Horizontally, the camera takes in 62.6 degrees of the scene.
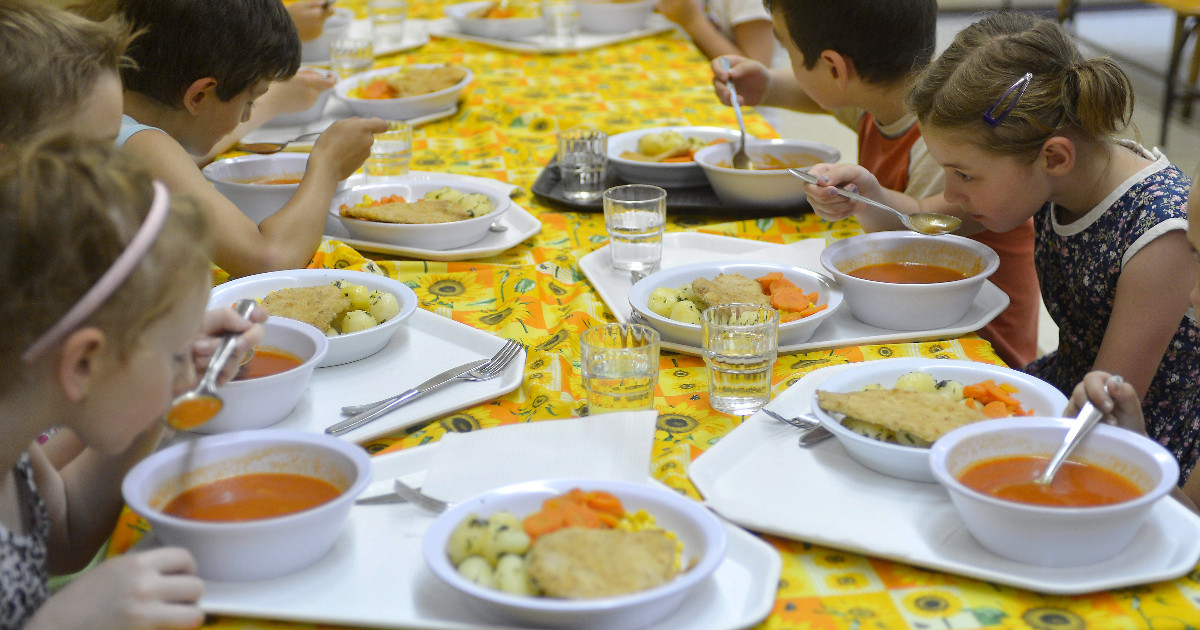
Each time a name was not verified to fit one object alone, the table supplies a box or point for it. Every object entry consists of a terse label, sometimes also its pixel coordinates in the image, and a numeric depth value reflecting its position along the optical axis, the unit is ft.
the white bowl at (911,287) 5.33
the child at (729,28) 12.24
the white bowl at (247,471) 3.17
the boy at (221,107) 6.03
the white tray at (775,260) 5.31
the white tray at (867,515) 3.25
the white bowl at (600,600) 2.88
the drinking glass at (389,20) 12.35
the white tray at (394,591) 3.11
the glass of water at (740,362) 4.52
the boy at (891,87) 7.29
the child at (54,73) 4.87
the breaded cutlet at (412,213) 6.67
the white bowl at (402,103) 9.49
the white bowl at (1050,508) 3.17
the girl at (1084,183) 5.34
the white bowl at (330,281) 4.88
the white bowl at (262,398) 4.10
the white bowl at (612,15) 12.67
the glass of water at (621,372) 4.50
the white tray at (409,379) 4.42
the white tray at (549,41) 12.06
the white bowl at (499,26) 12.32
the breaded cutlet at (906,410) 3.84
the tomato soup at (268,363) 4.58
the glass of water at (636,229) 6.28
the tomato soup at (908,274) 5.81
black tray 7.43
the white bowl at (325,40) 11.77
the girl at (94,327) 3.01
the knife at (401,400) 4.27
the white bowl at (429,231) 6.53
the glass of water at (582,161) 7.70
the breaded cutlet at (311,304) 4.99
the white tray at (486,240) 6.56
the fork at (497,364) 4.78
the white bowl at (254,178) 6.86
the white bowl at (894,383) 3.76
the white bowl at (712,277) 5.16
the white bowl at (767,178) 7.22
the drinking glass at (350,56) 10.67
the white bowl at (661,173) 7.89
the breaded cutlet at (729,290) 5.34
